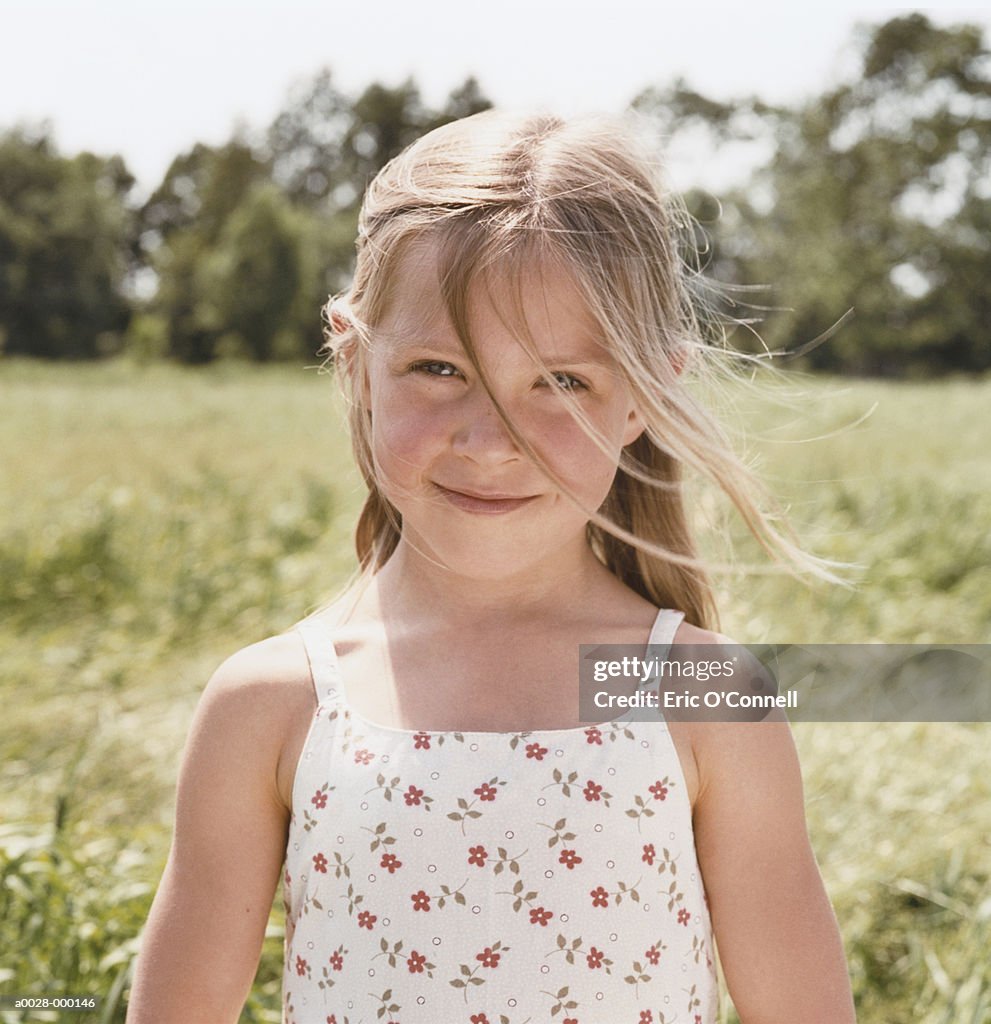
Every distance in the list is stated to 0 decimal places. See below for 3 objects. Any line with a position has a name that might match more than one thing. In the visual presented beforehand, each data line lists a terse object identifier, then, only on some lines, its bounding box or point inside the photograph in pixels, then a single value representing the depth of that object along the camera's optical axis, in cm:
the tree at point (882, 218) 2853
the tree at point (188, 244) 1748
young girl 106
